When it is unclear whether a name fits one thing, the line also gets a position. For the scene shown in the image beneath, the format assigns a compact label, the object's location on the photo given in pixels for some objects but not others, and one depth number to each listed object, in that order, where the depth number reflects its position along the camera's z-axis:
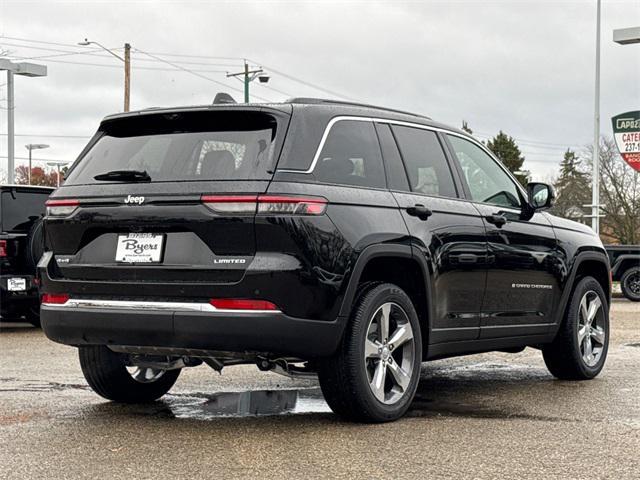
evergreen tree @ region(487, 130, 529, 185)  89.25
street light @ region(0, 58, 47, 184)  25.02
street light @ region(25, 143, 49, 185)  70.33
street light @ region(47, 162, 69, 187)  67.56
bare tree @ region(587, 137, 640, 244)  43.41
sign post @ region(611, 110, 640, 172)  25.56
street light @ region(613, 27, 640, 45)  24.06
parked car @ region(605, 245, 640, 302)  20.48
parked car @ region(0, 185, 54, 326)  12.66
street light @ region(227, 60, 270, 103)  40.16
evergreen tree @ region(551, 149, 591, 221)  64.69
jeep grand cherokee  5.67
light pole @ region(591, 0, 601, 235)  30.25
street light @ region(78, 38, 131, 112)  38.31
